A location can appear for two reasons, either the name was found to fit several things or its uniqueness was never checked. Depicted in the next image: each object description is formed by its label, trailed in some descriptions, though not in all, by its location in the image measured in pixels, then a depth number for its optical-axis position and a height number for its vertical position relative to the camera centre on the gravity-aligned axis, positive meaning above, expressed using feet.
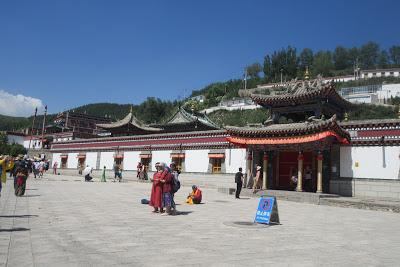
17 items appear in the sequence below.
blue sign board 32.96 -2.14
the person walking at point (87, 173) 91.66 +0.65
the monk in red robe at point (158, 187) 37.11 -0.75
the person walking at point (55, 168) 127.40 +1.95
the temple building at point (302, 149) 62.95 +7.42
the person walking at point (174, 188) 37.25 -0.73
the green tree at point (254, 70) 421.51 +128.81
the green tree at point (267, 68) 379.29 +119.05
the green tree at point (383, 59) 419.95 +150.83
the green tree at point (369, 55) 430.61 +156.82
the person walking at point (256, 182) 66.32 +0.57
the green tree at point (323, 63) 385.50 +135.04
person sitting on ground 49.37 -2.08
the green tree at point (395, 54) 418.31 +154.99
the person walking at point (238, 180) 58.95 +0.65
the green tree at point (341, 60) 434.71 +150.90
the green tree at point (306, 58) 399.54 +140.46
